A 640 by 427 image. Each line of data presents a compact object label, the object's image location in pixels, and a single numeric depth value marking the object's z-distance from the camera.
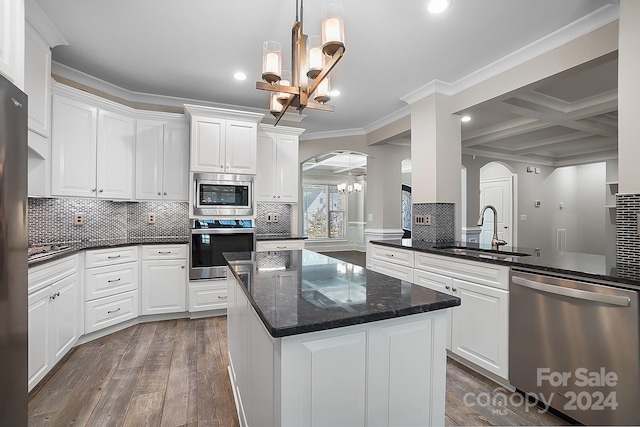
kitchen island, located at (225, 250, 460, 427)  0.92
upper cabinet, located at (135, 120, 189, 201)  3.49
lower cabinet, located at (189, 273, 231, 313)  3.49
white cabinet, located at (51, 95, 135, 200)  2.83
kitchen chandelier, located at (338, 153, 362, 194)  8.29
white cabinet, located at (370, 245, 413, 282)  2.94
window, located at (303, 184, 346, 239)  9.57
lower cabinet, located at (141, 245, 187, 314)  3.36
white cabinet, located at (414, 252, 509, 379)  2.10
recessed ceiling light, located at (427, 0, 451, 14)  2.02
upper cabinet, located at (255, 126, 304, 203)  4.07
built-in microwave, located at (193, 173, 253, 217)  3.48
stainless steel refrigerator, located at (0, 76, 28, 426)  1.14
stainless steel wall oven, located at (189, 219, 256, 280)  3.45
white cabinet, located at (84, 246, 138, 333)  2.90
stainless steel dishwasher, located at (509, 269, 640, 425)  1.51
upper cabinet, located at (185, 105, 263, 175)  3.44
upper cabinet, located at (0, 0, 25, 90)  1.29
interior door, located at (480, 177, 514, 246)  6.85
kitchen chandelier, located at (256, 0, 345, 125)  1.45
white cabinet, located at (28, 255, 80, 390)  1.98
